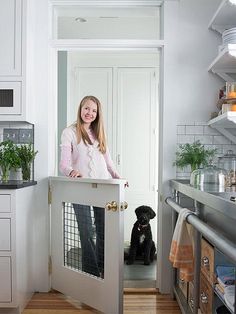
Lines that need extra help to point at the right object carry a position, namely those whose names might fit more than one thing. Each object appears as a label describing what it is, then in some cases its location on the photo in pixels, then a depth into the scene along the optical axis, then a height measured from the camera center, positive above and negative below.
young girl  2.25 +0.04
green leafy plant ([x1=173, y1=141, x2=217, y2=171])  2.35 +0.05
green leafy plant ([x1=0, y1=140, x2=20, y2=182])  2.32 +0.00
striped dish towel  1.67 -0.46
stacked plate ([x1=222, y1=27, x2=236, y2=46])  1.96 +0.75
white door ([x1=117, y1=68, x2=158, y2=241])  3.99 +0.32
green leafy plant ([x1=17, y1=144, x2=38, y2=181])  2.42 +0.02
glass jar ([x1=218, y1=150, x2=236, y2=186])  1.90 -0.01
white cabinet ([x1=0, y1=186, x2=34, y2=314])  2.02 -0.56
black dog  3.11 -0.73
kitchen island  1.24 -0.38
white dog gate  1.97 -0.54
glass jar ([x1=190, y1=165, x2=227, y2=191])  1.80 -0.09
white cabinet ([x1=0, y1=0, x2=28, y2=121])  2.29 +0.76
